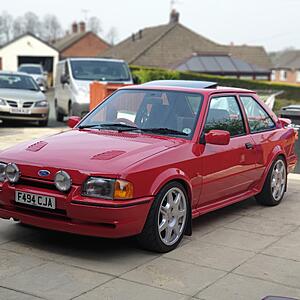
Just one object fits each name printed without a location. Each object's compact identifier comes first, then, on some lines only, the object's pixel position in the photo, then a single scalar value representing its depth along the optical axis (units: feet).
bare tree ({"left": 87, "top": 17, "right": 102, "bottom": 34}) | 372.17
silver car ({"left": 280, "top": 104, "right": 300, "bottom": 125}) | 34.76
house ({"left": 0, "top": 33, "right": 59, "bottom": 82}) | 203.10
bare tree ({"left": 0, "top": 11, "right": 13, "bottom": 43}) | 329.72
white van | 54.29
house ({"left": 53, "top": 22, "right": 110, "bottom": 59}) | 253.44
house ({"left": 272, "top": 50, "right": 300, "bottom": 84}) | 288.92
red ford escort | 16.53
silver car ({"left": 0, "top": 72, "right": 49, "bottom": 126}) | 52.47
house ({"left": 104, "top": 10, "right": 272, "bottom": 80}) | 190.70
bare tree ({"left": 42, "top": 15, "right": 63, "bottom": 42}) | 351.93
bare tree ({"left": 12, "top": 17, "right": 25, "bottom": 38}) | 341.78
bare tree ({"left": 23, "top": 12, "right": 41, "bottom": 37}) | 349.82
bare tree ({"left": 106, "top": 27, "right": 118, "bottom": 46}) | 373.97
